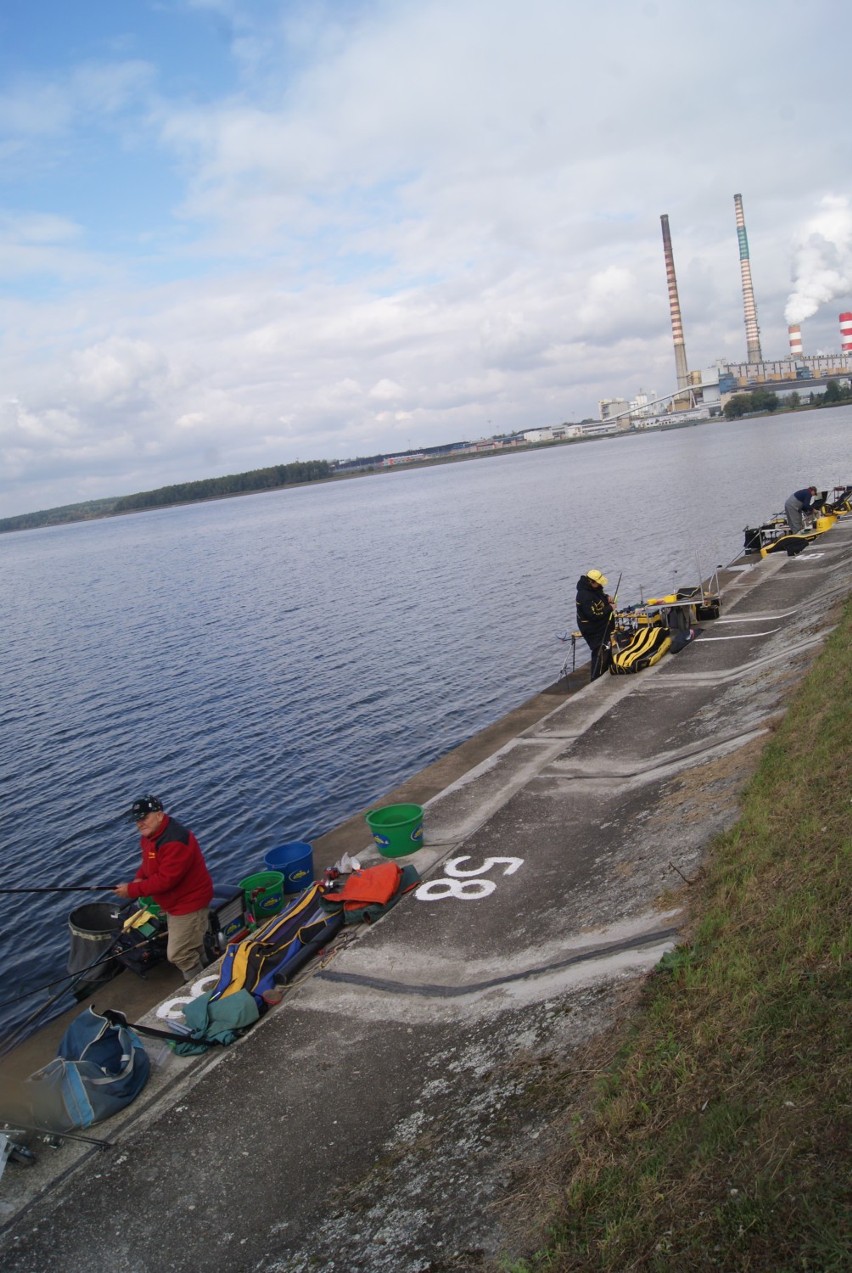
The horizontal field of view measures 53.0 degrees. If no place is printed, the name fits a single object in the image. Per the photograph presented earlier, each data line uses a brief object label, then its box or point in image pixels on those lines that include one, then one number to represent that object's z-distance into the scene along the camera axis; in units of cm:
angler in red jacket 699
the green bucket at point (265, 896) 899
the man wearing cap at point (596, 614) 1491
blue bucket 959
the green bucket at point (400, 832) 892
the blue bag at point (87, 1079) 540
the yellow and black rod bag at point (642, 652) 1460
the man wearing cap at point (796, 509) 2484
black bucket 951
